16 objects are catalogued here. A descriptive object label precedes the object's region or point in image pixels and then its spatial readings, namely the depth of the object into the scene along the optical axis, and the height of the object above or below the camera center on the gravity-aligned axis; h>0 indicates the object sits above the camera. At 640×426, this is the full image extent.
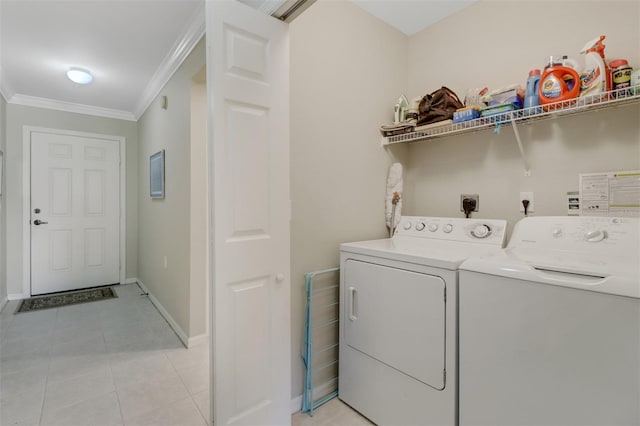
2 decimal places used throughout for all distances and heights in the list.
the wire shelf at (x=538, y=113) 1.29 +0.50
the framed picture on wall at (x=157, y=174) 3.06 +0.39
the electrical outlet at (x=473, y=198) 1.95 +0.08
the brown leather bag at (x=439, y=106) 1.83 +0.65
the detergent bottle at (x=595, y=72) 1.32 +0.63
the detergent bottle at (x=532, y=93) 1.52 +0.60
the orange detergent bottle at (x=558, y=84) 1.41 +0.61
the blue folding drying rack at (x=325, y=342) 1.72 -0.76
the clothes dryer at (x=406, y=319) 1.32 -0.54
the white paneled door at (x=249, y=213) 1.29 -0.01
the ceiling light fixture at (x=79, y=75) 2.84 +1.30
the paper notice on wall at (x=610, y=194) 1.35 +0.08
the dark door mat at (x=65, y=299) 3.31 -1.05
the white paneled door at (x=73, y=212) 3.71 -0.02
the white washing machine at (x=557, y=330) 0.91 -0.41
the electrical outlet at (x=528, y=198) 1.71 +0.07
